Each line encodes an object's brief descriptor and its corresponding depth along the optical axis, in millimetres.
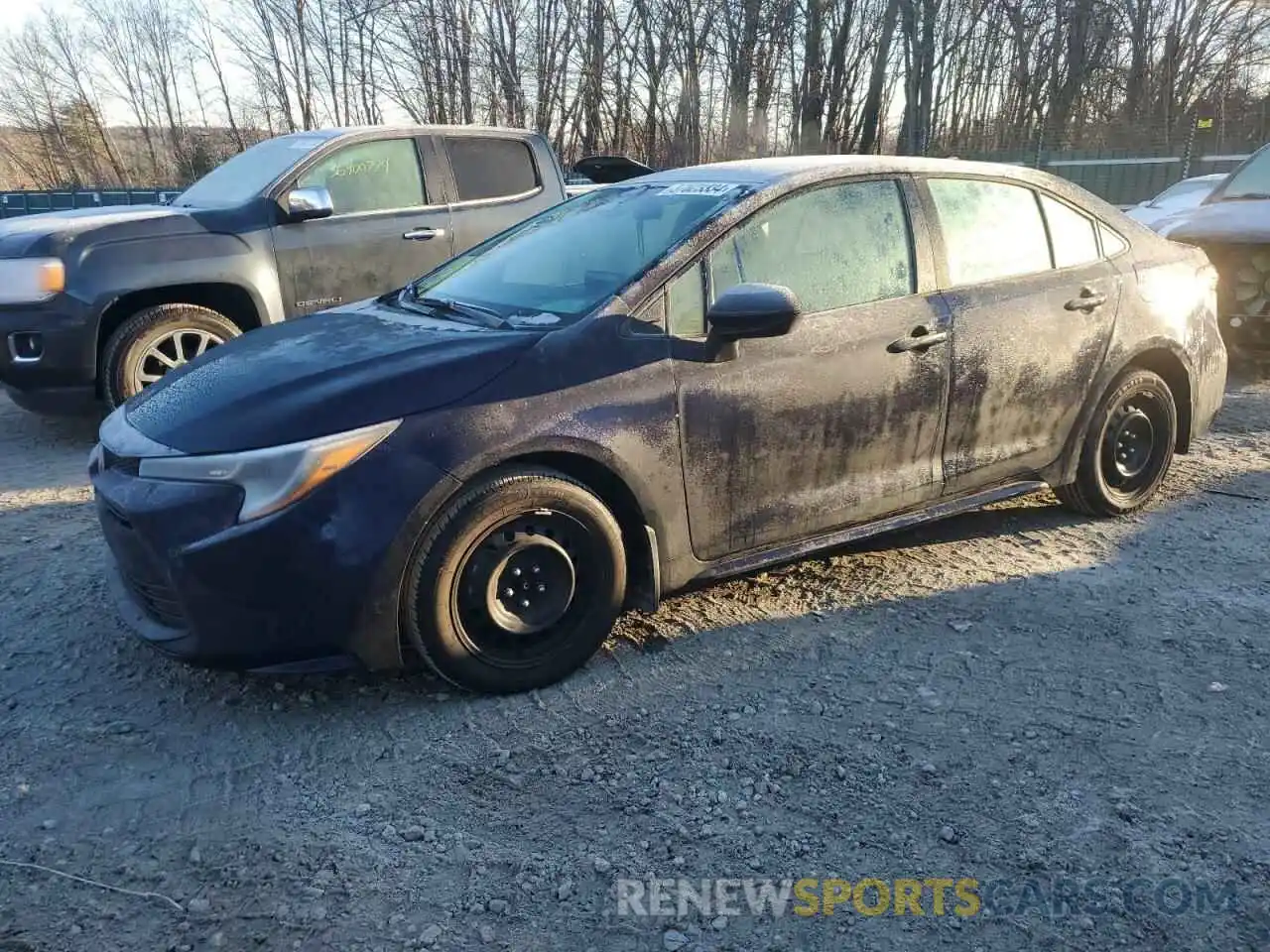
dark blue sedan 2660
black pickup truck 5402
